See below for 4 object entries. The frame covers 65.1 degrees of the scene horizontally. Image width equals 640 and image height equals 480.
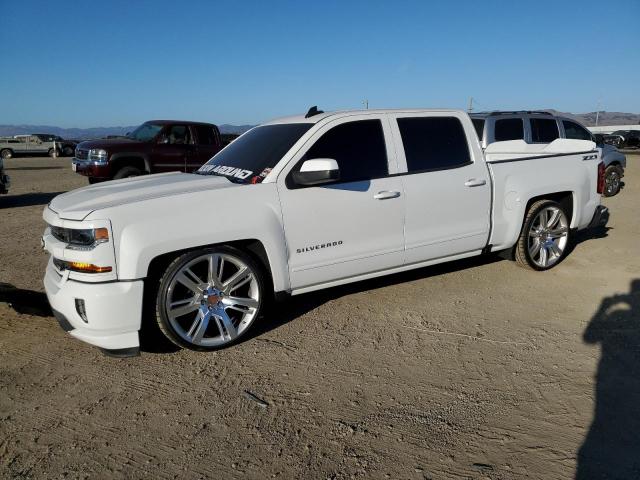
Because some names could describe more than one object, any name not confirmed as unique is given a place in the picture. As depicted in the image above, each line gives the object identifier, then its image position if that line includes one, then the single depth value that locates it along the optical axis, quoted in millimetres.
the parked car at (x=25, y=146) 32688
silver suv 9031
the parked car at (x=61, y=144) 34750
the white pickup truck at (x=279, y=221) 3371
